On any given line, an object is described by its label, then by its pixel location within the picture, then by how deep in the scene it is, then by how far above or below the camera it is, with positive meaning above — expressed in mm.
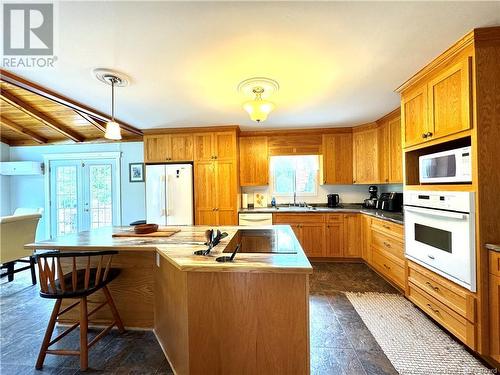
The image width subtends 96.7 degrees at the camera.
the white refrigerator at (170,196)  3746 -97
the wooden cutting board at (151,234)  1976 -394
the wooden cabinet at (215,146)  3812 +755
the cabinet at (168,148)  3875 +748
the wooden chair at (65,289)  1567 -711
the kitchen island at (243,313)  1244 -714
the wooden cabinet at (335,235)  3645 -780
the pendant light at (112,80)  1961 +1047
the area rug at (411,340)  1568 -1266
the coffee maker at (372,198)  3906 -198
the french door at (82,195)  4840 -76
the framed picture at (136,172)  4766 +400
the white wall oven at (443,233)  1594 -394
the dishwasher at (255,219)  3773 -516
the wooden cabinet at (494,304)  1480 -803
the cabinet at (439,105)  1643 +698
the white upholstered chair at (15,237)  2879 -615
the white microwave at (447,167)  1643 +160
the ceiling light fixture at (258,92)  2004 +991
